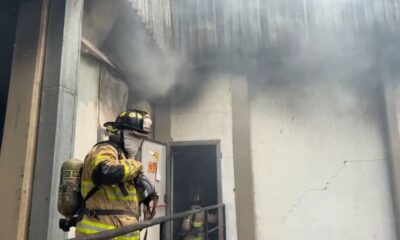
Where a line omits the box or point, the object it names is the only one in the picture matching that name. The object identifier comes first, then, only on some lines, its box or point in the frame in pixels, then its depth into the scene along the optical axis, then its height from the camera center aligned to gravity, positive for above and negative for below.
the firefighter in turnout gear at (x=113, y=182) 1.78 +0.03
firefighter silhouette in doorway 5.01 -0.58
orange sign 4.39 +0.25
